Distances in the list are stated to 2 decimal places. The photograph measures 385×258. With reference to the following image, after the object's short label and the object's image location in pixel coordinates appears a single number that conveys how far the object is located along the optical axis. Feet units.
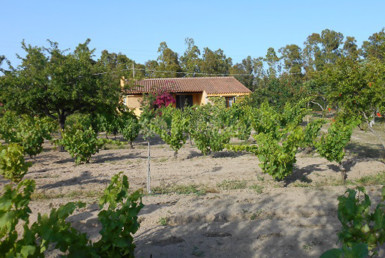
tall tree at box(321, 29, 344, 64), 148.25
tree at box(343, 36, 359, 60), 151.02
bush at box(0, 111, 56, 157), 32.68
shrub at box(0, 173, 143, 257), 7.13
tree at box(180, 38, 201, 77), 138.92
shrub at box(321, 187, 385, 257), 9.39
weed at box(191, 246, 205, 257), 12.87
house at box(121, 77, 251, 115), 95.86
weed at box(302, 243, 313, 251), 13.08
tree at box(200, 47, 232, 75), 139.23
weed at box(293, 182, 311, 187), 23.99
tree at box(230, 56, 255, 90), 141.88
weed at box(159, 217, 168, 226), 16.48
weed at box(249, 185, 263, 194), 22.08
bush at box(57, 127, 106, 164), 32.01
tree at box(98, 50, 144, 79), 124.94
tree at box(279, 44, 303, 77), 148.36
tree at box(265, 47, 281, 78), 132.57
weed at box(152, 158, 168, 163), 34.04
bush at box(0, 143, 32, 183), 22.36
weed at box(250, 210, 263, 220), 16.75
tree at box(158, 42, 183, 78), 125.90
